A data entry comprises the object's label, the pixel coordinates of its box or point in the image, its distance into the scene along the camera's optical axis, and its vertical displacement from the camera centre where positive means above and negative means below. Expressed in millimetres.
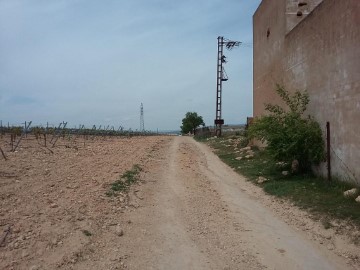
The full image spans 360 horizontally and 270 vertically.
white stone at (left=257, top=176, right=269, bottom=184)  10884 -1293
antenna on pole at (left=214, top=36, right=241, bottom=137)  39688 +6813
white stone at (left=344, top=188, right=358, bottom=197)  7781 -1182
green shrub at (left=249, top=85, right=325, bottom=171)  10352 +20
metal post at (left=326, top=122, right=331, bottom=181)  9656 -356
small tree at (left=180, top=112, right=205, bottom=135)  85125 +2694
